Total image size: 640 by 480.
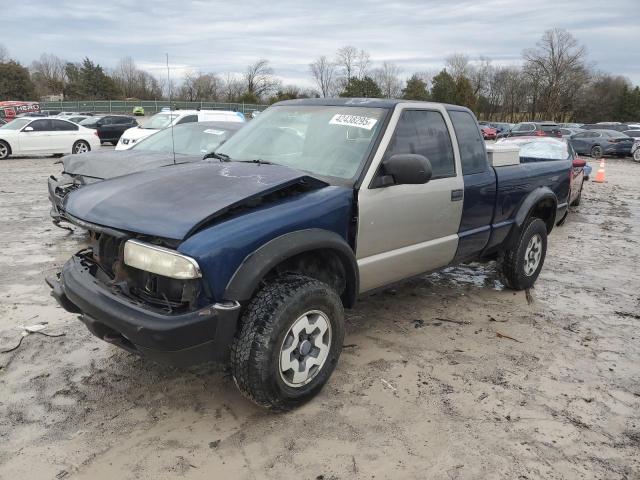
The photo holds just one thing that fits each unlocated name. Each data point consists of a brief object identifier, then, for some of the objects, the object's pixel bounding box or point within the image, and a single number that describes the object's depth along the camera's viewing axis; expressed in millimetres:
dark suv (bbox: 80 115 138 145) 24688
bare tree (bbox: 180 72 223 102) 65700
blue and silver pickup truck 2703
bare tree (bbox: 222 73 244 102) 70906
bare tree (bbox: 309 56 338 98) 55875
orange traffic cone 16797
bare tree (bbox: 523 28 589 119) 66812
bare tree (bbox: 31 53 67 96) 73688
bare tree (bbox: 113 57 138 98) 70000
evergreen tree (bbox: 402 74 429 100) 49438
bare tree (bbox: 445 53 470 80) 75500
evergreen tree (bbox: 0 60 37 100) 60094
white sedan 17234
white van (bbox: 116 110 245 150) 12992
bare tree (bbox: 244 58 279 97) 74250
